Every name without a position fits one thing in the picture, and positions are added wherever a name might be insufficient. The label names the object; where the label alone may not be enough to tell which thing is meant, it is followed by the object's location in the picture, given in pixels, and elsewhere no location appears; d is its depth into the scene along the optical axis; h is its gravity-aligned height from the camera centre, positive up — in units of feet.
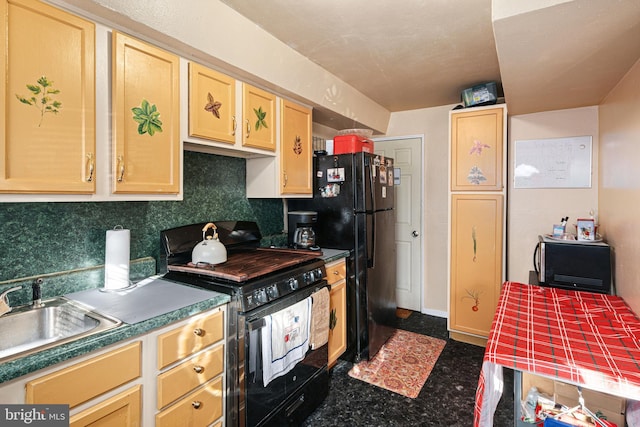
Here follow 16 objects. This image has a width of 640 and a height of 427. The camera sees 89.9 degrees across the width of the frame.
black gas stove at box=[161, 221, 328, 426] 5.20 -1.61
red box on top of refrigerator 9.39 +2.00
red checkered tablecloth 3.60 -1.79
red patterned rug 7.88 -4.19
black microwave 6.81 -1.19
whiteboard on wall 9.18 +1.45
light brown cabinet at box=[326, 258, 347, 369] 7.93 -2.50
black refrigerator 8.63 -0.43
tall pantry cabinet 9.52 -0.21
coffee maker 8.47 -0.49
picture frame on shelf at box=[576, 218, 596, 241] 7.60 -0.45
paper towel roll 5.31 -0.81
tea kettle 6.05 -0.77
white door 12.44 -0.18
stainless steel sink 4.15 -1.50
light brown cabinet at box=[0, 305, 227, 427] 3.35 -2.07
